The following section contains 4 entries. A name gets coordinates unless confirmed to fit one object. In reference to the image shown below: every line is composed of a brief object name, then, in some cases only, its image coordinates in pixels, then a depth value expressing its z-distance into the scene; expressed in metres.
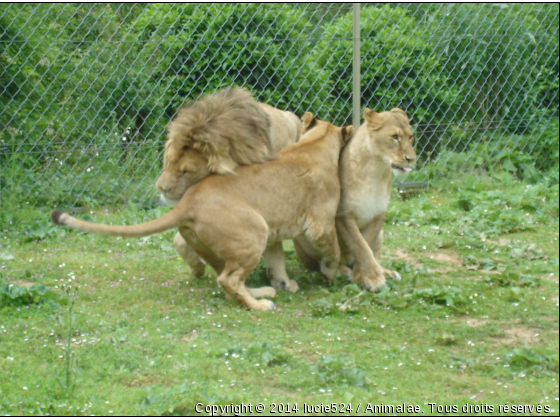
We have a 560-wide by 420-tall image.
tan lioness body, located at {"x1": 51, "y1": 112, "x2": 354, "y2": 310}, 10.91
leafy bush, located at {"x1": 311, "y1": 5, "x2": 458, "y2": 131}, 18.34
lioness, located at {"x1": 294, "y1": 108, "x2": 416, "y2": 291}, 12.37
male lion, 11.62
